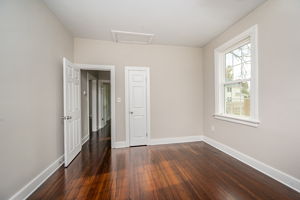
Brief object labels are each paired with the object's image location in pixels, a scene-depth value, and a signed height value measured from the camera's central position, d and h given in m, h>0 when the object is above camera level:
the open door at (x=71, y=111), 2.29 -0.22
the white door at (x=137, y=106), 3.31 -0.16
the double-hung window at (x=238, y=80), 2.19 +0.41
